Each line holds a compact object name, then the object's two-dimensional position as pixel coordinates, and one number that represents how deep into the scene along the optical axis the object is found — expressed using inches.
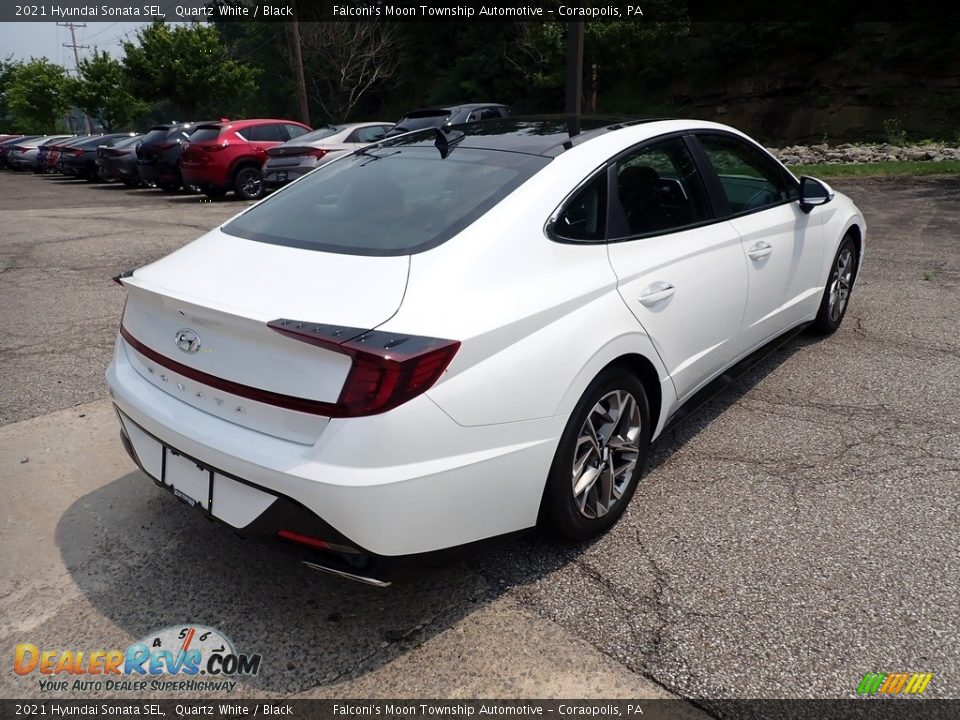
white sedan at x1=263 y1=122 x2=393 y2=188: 518.9
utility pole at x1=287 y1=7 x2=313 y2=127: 1020.5
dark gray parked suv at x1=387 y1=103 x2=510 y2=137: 477.4
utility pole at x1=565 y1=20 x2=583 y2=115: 436.0
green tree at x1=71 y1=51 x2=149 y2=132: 1640.0
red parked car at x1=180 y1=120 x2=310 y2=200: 569.6
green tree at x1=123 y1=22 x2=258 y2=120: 1429.6
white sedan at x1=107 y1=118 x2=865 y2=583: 81.3
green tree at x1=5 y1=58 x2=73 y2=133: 1819.6
